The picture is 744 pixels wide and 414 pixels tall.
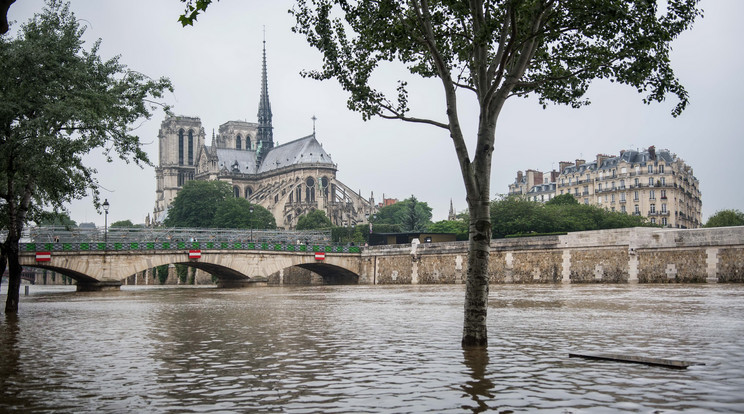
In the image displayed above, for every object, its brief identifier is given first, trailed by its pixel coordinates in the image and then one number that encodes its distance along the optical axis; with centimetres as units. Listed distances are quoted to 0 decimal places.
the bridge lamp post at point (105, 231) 5059
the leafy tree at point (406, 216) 11959
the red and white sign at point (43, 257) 5126
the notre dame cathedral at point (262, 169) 13762
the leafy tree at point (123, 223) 17612
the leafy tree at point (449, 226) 8881
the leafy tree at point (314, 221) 12363
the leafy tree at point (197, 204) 12094
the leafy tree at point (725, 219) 8525
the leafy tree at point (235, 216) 11258
